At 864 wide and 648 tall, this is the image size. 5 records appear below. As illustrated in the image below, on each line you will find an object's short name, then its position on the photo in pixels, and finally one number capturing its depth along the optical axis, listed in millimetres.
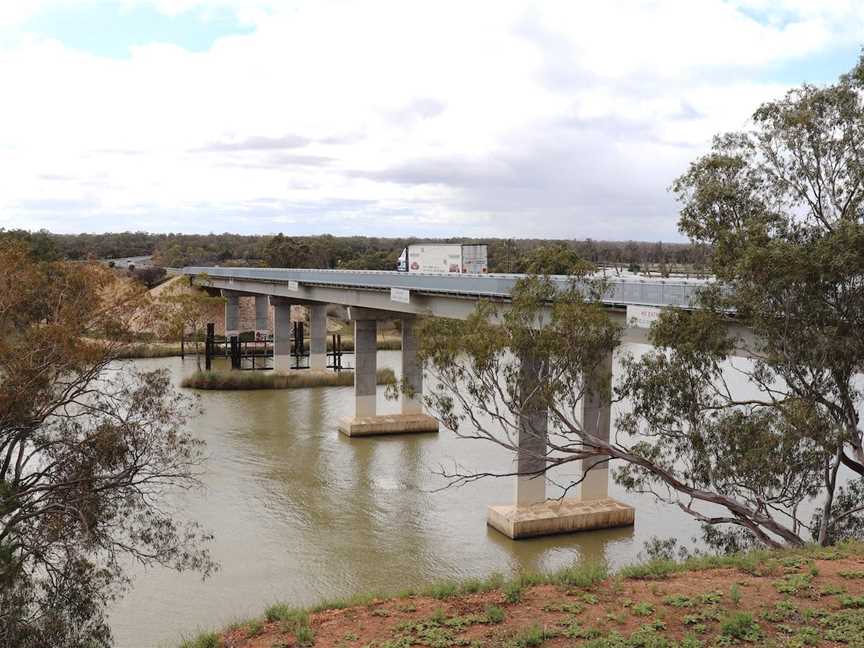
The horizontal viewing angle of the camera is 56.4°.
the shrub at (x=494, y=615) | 9492
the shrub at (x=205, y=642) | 9883
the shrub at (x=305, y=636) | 9445
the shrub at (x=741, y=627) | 8320
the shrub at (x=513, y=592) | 10312
